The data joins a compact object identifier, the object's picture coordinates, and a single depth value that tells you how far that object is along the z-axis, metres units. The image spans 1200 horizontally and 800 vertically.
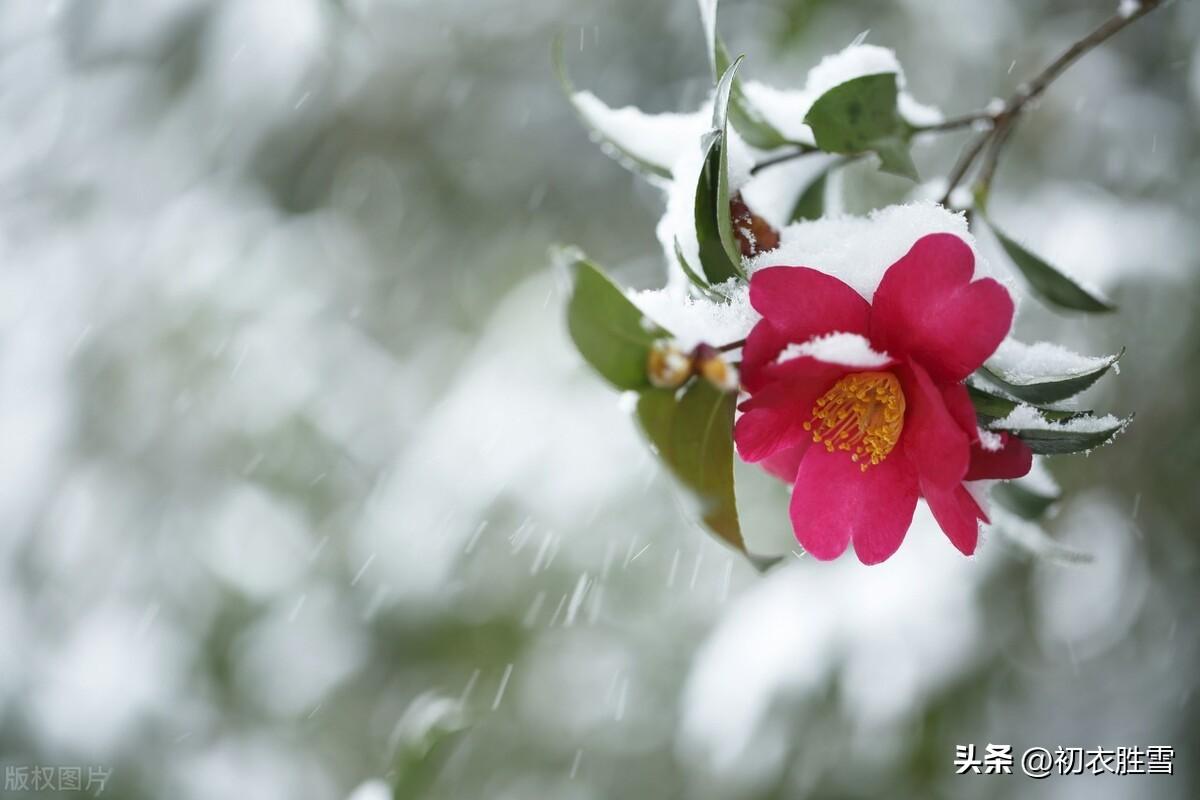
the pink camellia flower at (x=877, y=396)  0.99
